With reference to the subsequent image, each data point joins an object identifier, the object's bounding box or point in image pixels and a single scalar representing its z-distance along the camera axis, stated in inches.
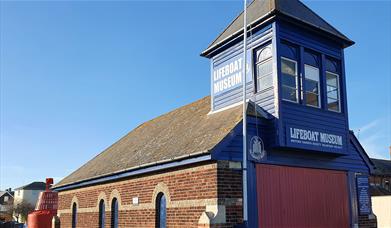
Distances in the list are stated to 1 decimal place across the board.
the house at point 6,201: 2682.6
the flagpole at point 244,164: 430.3
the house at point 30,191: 3484.3
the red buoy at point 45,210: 751.1
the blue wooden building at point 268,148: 446.6
